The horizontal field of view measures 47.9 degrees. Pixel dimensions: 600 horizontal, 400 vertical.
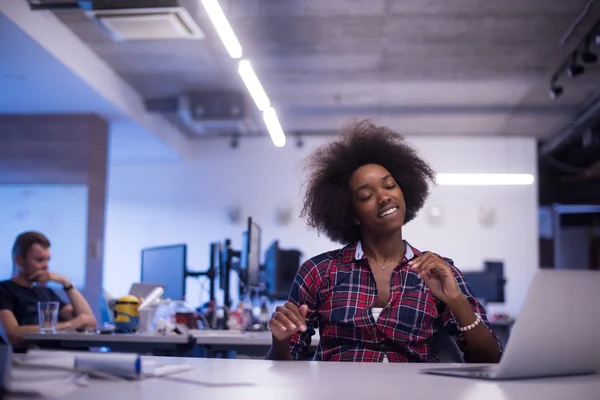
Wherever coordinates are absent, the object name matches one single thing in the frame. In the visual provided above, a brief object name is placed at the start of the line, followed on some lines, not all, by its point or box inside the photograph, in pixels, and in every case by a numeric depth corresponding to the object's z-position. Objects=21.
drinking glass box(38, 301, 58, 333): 3.55
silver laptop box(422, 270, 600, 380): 1.32
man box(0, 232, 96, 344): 4.02
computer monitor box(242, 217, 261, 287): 4.37
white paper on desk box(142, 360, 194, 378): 1.31
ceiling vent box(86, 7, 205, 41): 4.89
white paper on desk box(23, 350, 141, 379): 1.25
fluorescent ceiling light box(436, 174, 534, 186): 9.13
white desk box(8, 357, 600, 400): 1.12
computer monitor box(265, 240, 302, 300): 6.49
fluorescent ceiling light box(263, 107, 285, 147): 7.42
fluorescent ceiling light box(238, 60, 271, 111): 5.95
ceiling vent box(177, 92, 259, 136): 7.79
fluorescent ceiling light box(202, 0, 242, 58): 4.66
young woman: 2.01
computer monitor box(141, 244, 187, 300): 4.36
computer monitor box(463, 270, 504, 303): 7.57
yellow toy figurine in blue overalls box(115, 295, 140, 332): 3.72
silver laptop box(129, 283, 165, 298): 4.14
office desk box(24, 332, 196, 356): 3.53
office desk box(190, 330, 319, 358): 3.58
